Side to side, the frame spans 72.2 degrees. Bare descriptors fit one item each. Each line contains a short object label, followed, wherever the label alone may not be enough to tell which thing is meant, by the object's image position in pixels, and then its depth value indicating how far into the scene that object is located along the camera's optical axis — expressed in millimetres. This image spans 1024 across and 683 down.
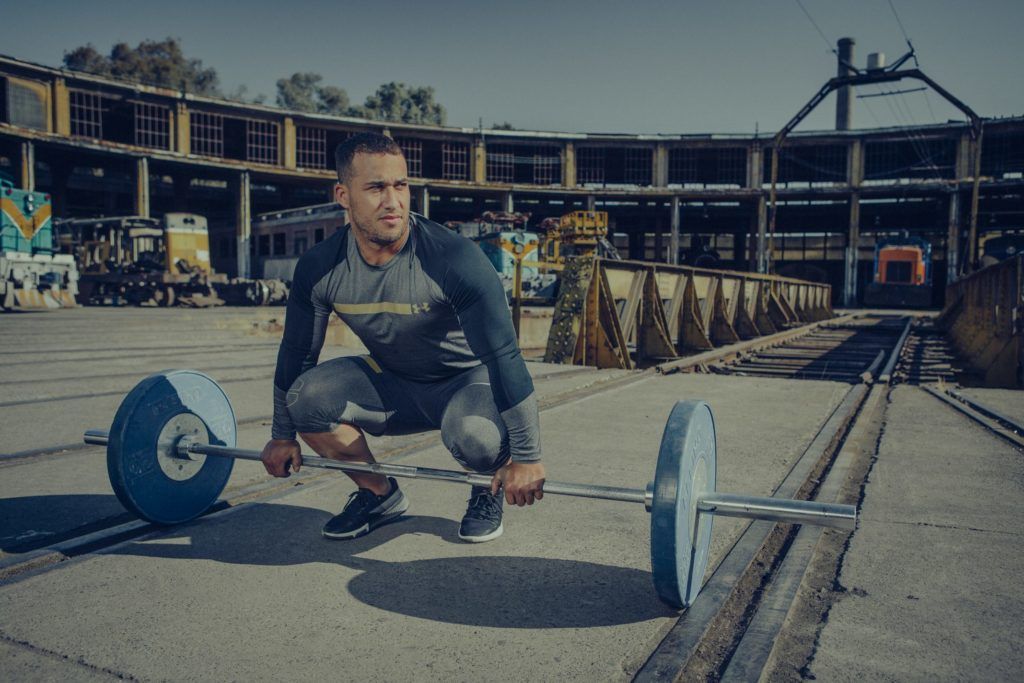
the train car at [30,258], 15875
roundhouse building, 28469
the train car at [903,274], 28672
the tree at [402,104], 70625
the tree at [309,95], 74250
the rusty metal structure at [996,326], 7078
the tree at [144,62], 55719
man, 2326
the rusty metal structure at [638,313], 8062
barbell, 1896
